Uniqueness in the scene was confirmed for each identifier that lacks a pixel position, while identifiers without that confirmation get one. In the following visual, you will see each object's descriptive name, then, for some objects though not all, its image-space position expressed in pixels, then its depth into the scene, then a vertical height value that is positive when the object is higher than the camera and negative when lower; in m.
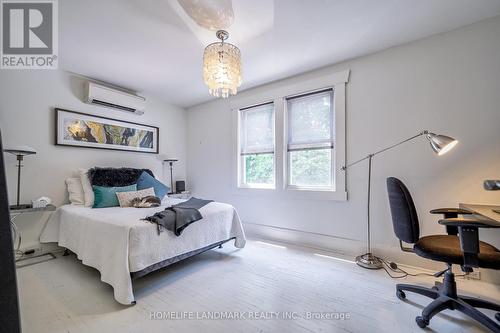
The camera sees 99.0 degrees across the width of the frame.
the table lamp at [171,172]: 4.14 -0.09
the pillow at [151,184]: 3.26 -0.25
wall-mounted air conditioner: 3.05 +1.07
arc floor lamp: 1.86 -0.50
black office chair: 1.36 -0.60
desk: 1.44 -0.36
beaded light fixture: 1.97 +0.95
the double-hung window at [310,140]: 2.95 +0.39
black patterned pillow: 2.95 -0.12
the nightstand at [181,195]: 3.93 -0.51
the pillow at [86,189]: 2.78 -0.28
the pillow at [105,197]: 2.72 -0.37
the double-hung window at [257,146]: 3.49 +0.35
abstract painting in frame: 2.93 +0.55
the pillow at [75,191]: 2.84 -0.31
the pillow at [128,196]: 2.80 -0.38
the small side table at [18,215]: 2.40 -0.57
